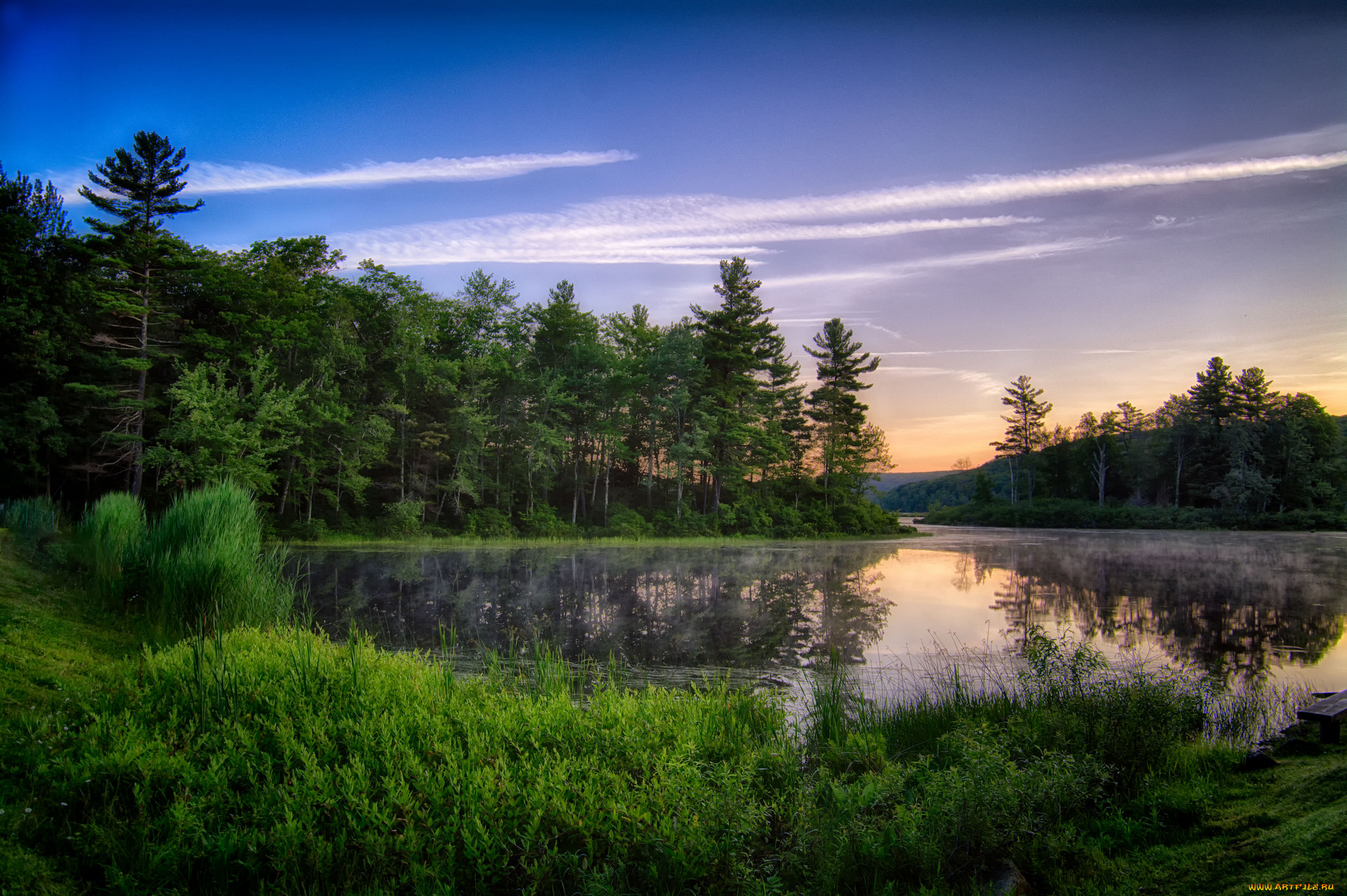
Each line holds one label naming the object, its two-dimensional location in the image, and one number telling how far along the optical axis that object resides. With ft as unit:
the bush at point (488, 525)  98.53
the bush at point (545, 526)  101.76
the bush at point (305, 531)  86.07
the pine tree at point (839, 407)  135.85
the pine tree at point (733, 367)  116.57
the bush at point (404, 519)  90.17
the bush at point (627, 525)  105.09
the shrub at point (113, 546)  28.19
